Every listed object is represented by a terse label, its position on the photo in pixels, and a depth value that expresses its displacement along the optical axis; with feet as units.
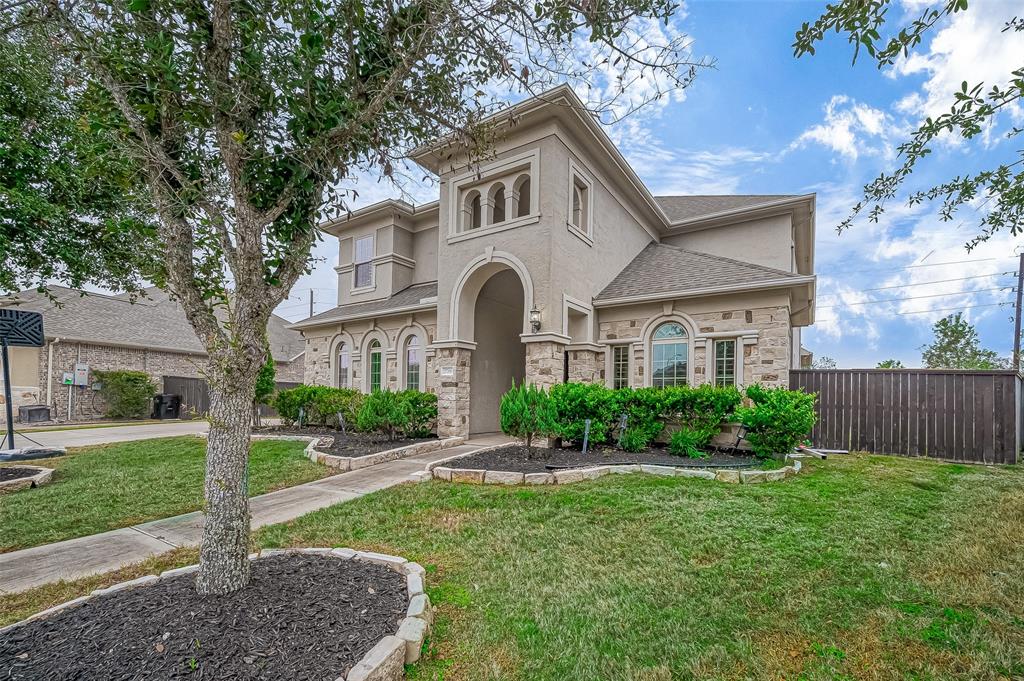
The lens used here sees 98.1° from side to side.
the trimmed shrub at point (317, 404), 38.42
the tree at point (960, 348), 74.79
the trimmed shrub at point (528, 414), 25.05
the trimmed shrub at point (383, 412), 30.04
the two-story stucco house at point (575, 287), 30.81
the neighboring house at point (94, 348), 54.70
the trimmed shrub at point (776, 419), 23.70
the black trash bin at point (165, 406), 60.29
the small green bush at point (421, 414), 33.27
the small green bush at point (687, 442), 25.88
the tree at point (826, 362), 111.14
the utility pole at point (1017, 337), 52.06
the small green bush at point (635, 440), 27.02
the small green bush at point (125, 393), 59.00
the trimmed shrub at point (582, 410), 27.20
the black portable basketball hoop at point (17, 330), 25.40
